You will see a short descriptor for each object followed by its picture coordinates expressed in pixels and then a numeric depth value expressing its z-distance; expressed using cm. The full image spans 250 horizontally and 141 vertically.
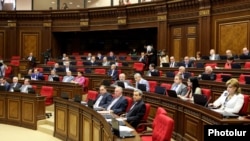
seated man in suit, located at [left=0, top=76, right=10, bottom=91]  1013
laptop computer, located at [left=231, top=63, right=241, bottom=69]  891
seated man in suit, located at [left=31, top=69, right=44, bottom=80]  1212
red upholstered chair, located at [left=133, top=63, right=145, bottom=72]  1295
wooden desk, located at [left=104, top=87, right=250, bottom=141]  463
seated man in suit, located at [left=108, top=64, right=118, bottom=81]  1186
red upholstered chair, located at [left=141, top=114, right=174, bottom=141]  420
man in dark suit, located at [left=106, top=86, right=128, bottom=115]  641
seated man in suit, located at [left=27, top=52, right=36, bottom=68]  1662
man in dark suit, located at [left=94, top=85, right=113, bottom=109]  717
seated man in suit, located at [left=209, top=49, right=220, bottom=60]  1105
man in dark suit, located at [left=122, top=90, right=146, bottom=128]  562
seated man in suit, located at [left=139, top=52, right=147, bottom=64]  1377
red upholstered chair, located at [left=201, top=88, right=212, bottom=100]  668
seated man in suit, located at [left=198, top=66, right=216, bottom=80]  829
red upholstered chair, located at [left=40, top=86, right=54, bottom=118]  998
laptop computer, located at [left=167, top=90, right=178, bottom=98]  656
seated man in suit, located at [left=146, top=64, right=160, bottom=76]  1075
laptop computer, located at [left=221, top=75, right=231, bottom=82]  779
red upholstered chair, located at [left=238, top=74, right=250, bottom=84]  765
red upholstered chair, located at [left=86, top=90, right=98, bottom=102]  805
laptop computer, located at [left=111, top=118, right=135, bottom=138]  398
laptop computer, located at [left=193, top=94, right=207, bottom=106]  550
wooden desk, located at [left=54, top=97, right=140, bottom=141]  491
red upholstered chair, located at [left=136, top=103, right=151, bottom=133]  566
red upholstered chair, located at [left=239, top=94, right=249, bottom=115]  557
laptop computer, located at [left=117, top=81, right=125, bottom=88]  893
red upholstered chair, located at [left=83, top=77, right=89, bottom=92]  1156
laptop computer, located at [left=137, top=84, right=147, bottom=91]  810
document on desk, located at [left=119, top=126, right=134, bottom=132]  428
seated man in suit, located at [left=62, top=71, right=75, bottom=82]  1171
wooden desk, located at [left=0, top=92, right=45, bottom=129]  909
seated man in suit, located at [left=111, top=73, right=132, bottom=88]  934
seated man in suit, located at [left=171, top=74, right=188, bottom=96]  751
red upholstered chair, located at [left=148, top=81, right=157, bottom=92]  932
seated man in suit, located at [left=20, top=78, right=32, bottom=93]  1002
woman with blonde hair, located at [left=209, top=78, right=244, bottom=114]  527
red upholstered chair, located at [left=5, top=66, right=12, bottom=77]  1530
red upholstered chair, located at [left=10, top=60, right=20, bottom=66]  1622
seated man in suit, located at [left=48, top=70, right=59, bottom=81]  1209
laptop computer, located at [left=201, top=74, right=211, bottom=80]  828
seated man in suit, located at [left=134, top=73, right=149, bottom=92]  901
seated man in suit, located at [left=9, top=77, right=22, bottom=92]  1055
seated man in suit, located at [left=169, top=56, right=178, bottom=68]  1172
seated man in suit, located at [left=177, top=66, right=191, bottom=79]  925
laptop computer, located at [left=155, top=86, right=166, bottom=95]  755
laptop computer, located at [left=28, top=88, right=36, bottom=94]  922
